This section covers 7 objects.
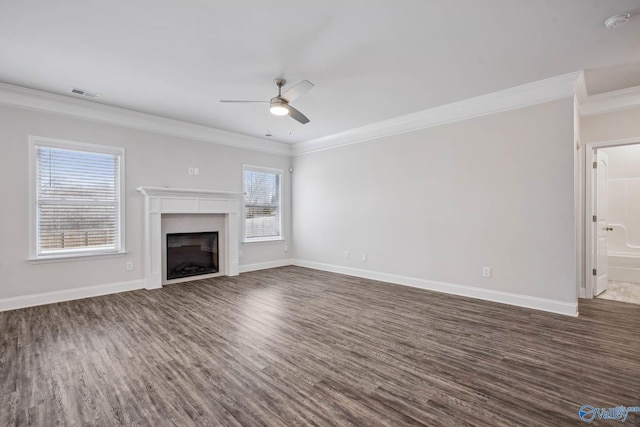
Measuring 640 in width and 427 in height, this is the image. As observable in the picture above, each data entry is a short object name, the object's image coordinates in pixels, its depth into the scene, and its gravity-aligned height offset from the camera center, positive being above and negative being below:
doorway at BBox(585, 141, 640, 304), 4.27 -0.16
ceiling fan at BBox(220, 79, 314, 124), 3.08 +1.29
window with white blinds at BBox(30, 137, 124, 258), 3.97 +0.23
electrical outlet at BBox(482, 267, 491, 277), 4.06 -0.80
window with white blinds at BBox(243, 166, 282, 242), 6.26 +0.22
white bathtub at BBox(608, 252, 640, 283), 5.04 -0.94
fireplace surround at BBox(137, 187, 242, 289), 4.76 +0.05
